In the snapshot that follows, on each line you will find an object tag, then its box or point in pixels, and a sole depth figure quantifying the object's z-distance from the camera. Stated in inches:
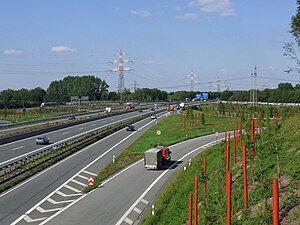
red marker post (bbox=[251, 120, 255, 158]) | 1086.0
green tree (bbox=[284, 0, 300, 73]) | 1745.8
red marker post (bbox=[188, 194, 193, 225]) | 711.9
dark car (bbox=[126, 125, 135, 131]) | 3688.5
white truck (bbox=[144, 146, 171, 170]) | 1831.9
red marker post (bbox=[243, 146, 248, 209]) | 793.6
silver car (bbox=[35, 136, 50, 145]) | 2807.6
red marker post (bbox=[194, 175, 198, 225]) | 727.6
